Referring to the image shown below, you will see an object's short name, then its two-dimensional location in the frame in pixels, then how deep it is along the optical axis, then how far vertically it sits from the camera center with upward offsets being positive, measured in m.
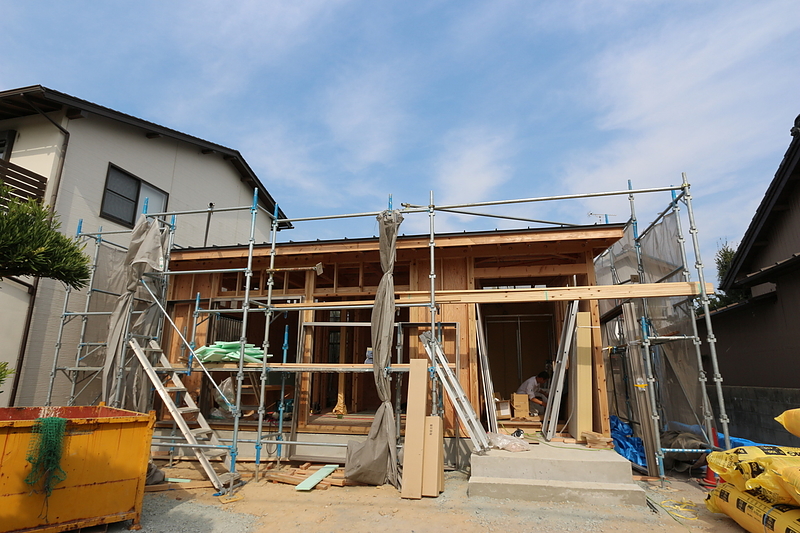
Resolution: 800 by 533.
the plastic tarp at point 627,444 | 7.74 -1.14
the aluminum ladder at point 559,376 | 7.58 +0.02
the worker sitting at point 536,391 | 8.98 -0.27
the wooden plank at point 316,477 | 6.59 -1.52
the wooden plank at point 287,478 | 6.76 -1.56
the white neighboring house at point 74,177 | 8.77 +4.69
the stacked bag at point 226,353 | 7.85 +0.38
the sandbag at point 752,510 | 4.07 -1.28
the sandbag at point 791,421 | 5.05 -0.46
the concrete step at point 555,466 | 6.00 -1.17
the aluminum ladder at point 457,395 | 6.60 -0.28
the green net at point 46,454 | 4.46 -0.78
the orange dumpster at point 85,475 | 4.42 -1.05
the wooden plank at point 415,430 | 6.17 -0.76
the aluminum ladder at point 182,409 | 6.77 -0.54
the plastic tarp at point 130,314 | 7.87 +1.08
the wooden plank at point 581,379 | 7.38 -0.02
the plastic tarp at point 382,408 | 6.66 -0.48
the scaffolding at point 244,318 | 7.17 +1.03
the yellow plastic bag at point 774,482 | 4.18 -0.97
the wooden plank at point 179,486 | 6.44 -1.62
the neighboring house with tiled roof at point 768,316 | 9.40 +1.46
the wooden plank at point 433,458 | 6.18 -1.12
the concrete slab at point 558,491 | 5.73 -1.43
